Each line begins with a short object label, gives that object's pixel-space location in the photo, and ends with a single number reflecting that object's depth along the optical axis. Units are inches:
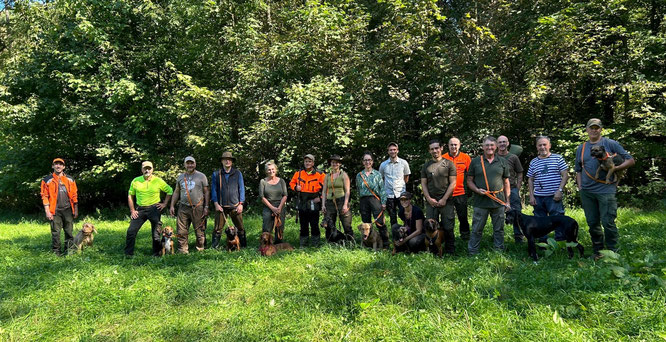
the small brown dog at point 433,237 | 207.1
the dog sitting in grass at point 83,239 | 270.4
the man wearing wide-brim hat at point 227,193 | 261.4
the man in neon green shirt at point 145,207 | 252.7
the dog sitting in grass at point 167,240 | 255.9
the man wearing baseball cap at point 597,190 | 184.2
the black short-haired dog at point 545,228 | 195.3
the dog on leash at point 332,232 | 251.3
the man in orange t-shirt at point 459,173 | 229.0
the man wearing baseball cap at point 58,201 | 255.6
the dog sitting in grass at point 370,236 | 234.5
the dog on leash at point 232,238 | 249.8
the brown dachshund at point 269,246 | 233.4
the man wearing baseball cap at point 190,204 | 260.1
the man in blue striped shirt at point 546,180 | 221.3
